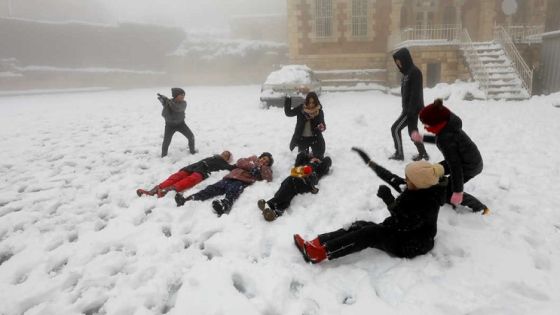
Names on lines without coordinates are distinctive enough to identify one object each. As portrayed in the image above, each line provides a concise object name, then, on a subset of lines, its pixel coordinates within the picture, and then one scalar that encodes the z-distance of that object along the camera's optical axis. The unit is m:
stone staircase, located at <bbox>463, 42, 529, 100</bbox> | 11.98
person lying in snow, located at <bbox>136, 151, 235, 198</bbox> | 4.54
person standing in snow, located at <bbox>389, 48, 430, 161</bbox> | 5.47
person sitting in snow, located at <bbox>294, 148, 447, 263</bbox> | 2.88
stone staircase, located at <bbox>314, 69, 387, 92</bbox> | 17.81
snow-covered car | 12.01
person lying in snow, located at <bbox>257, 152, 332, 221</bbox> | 3.85
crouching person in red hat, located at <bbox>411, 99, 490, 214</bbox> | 3.38
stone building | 17.77
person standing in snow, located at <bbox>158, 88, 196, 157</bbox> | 6.17
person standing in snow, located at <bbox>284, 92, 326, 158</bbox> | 5.75
